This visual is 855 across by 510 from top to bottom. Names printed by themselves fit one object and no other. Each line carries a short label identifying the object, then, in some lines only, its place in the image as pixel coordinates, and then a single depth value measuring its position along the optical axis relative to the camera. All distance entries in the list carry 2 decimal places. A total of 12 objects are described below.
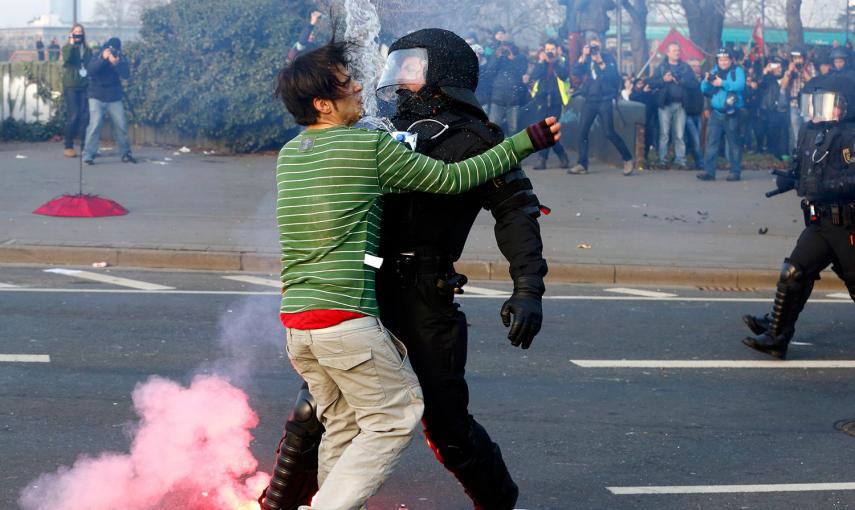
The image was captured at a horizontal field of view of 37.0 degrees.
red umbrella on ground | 12.80
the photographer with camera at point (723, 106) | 17.09
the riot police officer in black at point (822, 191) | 7.24
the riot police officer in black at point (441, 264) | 3.98
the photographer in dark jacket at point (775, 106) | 19.16
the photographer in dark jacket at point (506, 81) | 17.16
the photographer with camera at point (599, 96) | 17.34
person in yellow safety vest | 17.55
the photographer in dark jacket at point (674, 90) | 18.12
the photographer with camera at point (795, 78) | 18.66
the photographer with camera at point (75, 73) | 17.45
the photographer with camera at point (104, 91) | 16.92
